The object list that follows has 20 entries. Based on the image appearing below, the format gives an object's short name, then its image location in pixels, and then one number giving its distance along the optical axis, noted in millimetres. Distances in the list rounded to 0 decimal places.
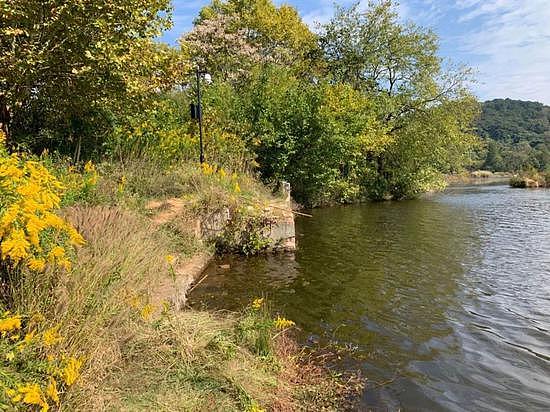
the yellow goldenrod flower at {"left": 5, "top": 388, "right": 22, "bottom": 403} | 1964
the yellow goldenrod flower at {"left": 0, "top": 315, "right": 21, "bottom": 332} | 2115
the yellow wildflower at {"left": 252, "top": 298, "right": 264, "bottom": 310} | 4045
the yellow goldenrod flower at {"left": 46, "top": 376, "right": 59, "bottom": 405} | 2156
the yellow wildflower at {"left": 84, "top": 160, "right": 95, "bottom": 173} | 7323
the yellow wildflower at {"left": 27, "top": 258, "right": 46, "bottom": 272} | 2340
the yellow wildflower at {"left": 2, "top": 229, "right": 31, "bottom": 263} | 2072
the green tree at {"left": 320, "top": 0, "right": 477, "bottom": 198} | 22750
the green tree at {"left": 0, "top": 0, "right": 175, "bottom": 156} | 6793
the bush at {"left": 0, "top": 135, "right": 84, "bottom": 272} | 2125
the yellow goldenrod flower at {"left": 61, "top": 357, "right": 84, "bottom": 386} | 2262
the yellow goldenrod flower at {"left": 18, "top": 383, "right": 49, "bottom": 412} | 1983
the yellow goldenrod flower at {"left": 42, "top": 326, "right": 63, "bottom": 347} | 2355
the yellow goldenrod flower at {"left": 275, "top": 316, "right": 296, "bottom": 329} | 3865
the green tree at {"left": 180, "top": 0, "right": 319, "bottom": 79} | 22958
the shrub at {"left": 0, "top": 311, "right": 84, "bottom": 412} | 2068
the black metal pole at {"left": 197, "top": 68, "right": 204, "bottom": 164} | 10230
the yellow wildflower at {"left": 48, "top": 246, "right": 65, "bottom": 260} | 2439
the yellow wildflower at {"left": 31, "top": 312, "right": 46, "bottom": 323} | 2555
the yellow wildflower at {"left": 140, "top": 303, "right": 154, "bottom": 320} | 3373
